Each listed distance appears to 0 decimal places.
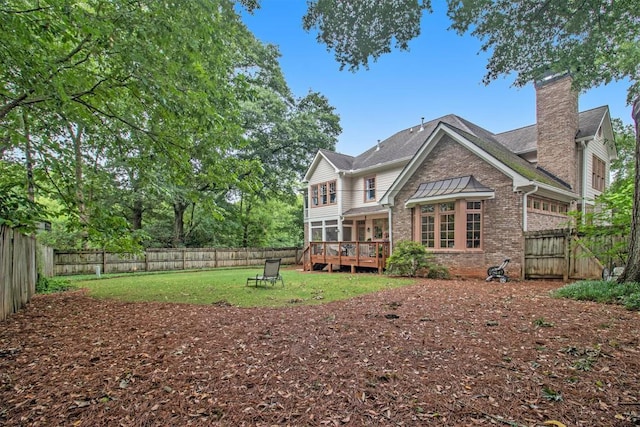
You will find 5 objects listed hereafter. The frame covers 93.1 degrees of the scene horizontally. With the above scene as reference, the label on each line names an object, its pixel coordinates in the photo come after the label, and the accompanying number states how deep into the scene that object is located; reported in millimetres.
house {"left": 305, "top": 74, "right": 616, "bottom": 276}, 11062
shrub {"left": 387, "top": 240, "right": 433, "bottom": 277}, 11586
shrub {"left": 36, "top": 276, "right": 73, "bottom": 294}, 8770
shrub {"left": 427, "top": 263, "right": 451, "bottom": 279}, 11336
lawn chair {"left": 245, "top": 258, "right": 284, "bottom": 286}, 9719
